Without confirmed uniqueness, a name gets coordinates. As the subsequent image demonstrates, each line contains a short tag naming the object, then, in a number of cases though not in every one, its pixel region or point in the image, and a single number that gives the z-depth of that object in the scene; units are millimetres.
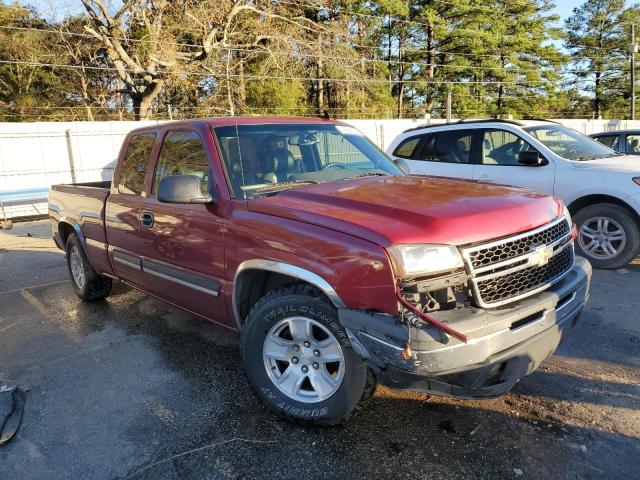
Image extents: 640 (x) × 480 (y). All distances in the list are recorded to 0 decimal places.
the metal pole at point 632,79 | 31906
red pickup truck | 2428
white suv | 6035
